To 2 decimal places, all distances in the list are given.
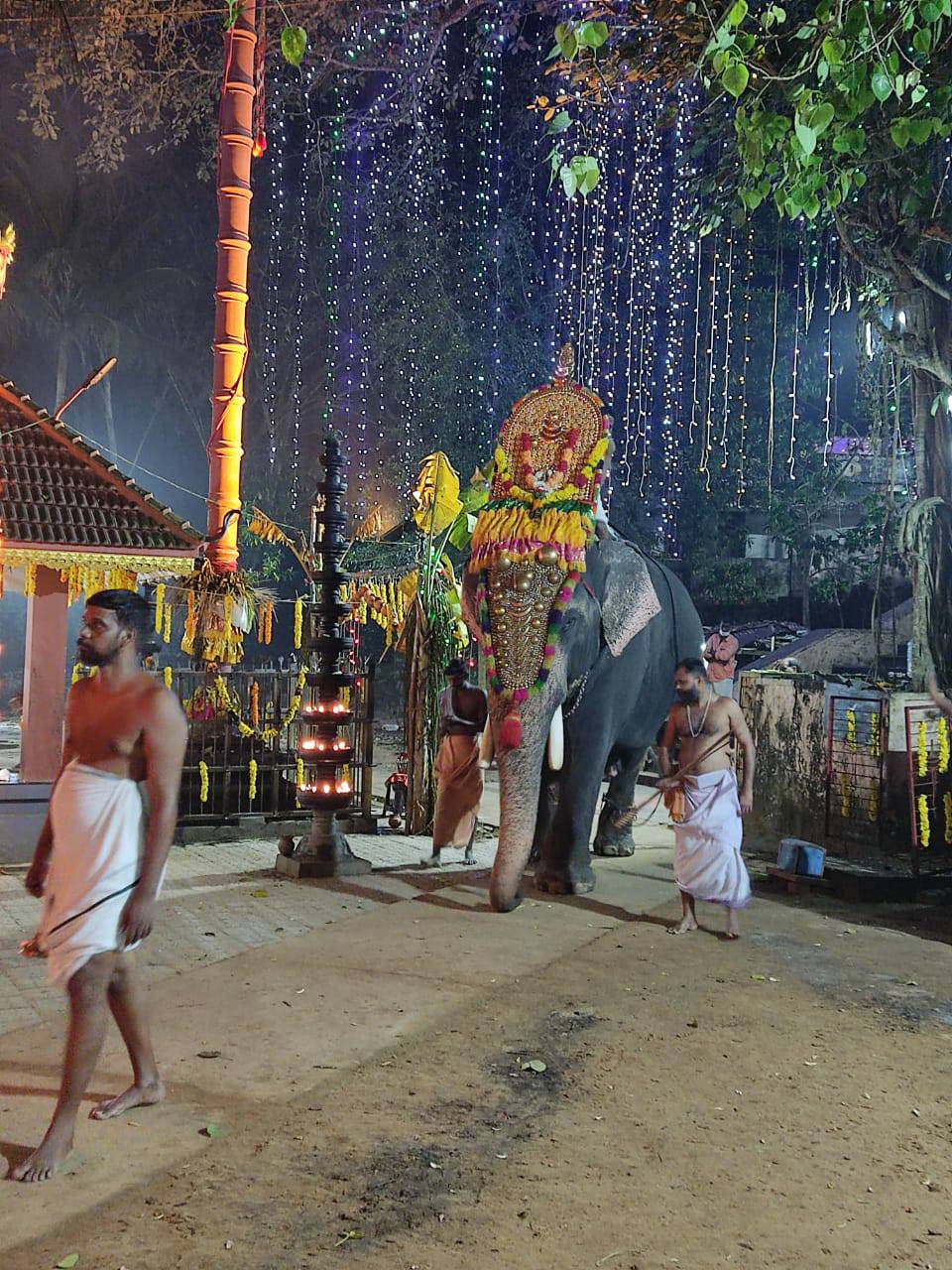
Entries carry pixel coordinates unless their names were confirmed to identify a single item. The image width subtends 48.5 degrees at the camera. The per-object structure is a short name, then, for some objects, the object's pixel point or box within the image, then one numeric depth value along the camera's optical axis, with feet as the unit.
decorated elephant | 23.00
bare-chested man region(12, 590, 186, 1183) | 10.78
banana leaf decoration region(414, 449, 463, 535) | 35.09
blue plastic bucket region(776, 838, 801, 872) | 26.22
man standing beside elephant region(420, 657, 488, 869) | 27.40
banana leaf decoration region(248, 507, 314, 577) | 46.54
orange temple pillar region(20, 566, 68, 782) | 38.78
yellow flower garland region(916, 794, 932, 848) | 26.45
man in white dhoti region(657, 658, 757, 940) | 20.97
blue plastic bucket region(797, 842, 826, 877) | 25.98
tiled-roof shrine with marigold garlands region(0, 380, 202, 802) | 35.32
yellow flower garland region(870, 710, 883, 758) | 29.84
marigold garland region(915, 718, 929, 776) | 26.68
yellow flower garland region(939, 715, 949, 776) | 26.71
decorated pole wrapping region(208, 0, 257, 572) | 46.32
